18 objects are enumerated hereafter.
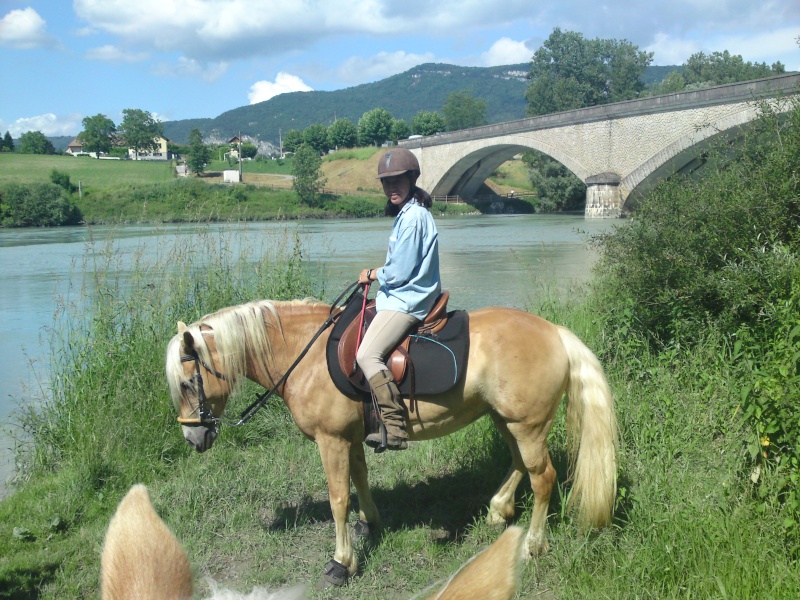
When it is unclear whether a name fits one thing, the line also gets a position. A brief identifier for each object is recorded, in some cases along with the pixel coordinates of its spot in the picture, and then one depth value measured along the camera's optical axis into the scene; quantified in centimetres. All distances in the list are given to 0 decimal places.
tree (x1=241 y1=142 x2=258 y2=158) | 12656
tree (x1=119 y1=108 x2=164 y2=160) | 11275
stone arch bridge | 3500
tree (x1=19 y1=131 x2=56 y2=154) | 10550
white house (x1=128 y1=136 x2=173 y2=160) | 11812
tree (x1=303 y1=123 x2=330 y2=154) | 11231
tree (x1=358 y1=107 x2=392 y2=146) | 11319
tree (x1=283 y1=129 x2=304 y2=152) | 12102
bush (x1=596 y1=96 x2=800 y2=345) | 468
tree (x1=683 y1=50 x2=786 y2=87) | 7912
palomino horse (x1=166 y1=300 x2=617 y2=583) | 375
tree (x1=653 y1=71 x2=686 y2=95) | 7688
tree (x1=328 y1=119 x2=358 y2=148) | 11100
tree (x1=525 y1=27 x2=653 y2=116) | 8181
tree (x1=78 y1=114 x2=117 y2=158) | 11406
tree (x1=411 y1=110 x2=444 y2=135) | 11406
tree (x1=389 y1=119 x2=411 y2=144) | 11412
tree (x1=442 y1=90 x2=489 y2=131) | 11500
